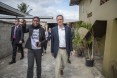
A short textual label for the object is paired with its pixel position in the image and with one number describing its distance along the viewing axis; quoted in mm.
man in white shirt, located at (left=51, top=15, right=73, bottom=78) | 2363
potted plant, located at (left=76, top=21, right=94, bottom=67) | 3733
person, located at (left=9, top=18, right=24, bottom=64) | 3697
